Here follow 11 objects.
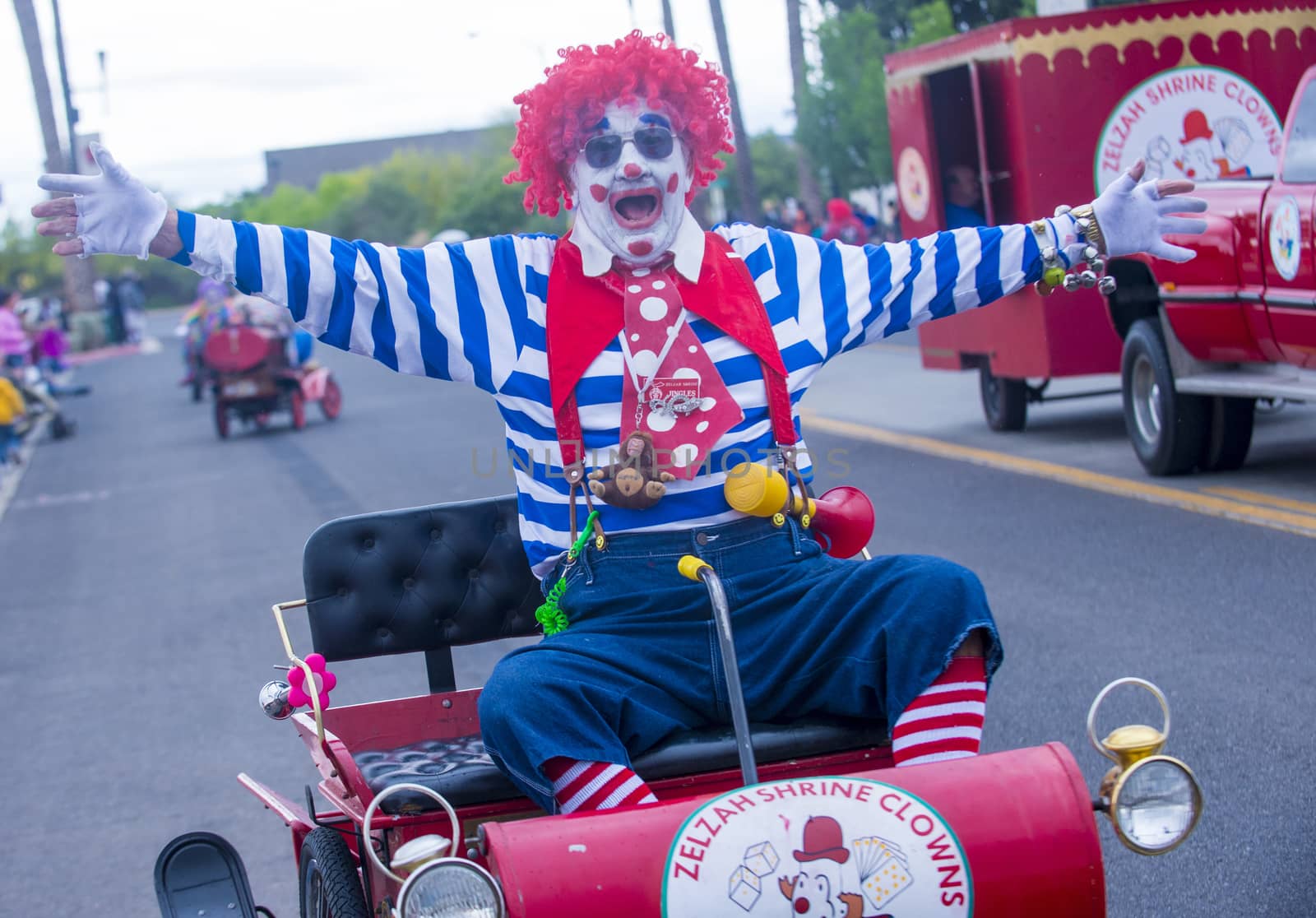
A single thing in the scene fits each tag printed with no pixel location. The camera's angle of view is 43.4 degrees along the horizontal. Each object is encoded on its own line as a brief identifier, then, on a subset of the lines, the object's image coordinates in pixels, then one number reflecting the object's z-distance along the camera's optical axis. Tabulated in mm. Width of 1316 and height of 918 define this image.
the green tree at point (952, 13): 29781
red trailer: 10562
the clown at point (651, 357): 2977
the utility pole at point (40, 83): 36000
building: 120125
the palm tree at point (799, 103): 33625
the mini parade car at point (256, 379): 17562
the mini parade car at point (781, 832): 2469
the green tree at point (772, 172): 53062
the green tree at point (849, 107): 29641
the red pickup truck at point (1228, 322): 7695
